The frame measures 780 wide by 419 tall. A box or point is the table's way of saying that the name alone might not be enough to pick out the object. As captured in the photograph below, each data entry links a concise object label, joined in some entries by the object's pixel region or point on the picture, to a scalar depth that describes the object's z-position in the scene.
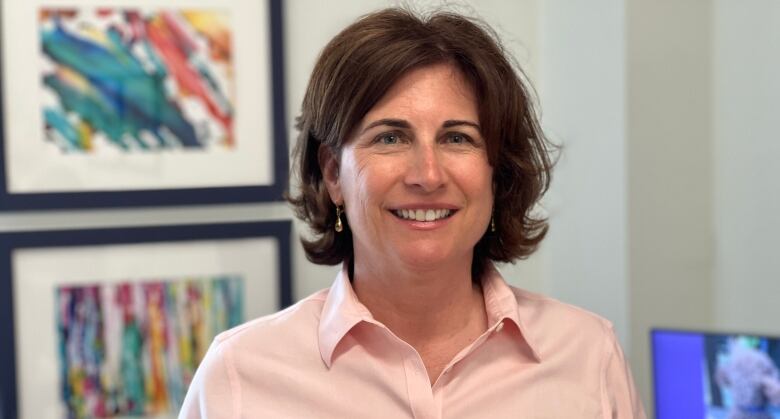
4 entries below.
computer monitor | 1.69
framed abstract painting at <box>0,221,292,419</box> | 1.97
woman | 1.34
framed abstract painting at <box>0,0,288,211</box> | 1.96
